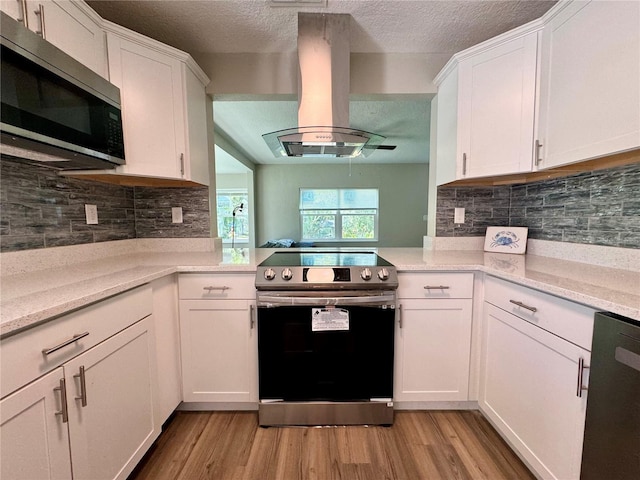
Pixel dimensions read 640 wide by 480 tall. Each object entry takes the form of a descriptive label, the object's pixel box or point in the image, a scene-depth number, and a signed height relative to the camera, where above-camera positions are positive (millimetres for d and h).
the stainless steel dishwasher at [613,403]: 766 -548
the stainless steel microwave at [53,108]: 928 +445
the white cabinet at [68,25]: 1037 +828
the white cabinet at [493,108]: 1507 +645
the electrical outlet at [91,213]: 1630 +39
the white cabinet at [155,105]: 1522 +675
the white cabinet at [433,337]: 1572 -679
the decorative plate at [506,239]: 1885 -146
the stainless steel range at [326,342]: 1475 -669
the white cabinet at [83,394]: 728 -568
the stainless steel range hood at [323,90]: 1674 +831
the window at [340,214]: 6406 +119
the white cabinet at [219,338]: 1550 -673
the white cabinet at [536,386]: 988 -706
